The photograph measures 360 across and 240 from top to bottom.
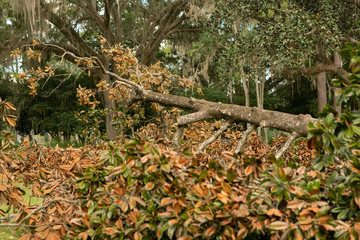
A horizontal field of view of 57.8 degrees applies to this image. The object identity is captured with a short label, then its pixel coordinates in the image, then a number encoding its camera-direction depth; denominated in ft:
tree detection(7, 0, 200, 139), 39.63
